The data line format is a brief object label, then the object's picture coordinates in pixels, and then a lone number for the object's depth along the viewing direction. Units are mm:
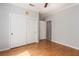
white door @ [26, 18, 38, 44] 3210
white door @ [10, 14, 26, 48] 2583
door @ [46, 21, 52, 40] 4362
